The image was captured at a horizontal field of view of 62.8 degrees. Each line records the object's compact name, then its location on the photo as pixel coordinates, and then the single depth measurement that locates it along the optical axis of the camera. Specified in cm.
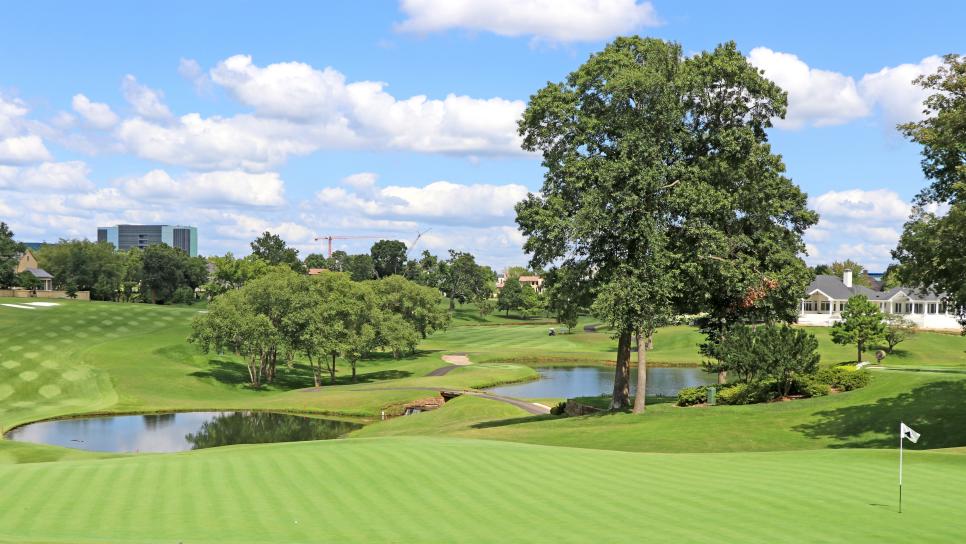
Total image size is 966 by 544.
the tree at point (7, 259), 15455
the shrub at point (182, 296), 17371
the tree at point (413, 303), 11506
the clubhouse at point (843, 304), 12312
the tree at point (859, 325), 8919
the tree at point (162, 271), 17362
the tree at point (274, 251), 18966
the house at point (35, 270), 17538
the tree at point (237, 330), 8638
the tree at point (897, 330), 10169
